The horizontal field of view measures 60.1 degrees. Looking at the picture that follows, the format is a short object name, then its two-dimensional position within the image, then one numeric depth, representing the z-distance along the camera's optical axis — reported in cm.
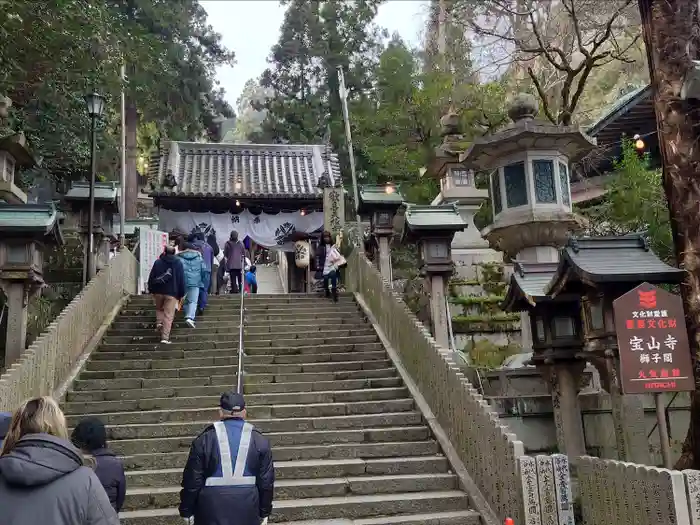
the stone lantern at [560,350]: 811
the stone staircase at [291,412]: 651
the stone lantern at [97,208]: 1290
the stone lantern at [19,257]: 966
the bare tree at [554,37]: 1268
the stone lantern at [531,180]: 1110
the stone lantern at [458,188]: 1600
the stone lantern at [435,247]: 1111
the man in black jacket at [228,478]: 411
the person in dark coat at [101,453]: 410
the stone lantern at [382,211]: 1388
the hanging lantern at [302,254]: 1600
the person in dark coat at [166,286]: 1019
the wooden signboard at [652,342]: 584
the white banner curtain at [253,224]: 1806
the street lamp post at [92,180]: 1191
